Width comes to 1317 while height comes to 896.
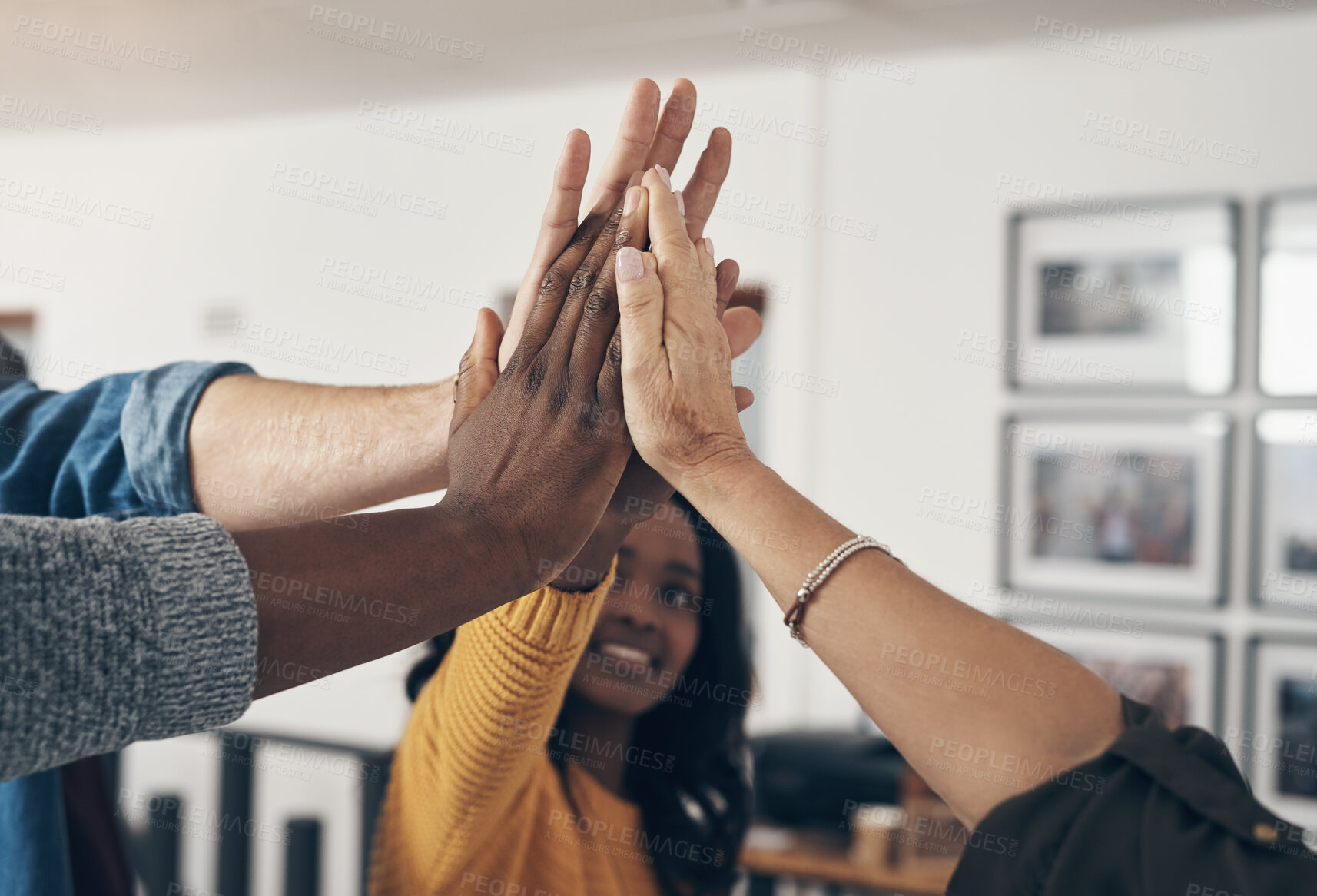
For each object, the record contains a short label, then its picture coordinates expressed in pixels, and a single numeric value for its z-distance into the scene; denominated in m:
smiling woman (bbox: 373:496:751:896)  0.93
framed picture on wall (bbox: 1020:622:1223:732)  2.21
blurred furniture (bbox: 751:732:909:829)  2.11
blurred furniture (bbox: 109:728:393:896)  2.03
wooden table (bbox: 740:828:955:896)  1.96
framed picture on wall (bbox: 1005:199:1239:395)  2.22
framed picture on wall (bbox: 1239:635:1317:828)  2.14
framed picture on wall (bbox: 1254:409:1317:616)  2.15
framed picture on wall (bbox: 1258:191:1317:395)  2.13
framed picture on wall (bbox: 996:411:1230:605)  2.23
